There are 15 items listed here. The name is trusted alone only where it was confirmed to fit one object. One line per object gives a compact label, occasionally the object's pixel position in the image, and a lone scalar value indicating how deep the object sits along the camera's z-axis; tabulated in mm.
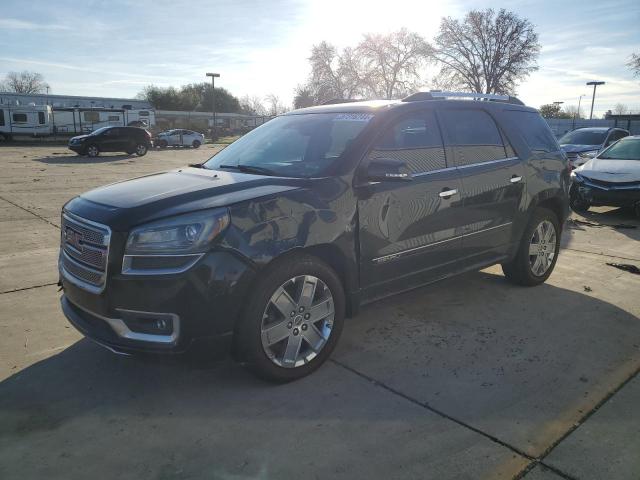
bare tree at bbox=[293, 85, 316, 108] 57453
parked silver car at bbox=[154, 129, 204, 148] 38438
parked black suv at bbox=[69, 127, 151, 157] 25516
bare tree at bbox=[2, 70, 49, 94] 86938
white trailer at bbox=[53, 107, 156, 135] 38594
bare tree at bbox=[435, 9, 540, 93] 47219
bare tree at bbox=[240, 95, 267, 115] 96438
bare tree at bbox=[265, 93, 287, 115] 86362
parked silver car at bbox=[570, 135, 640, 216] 9484
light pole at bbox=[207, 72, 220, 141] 46688
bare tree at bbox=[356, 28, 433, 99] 51781
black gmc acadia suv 2887
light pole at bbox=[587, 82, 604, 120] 50172
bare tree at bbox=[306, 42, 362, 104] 54594
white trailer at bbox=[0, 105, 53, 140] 34625
